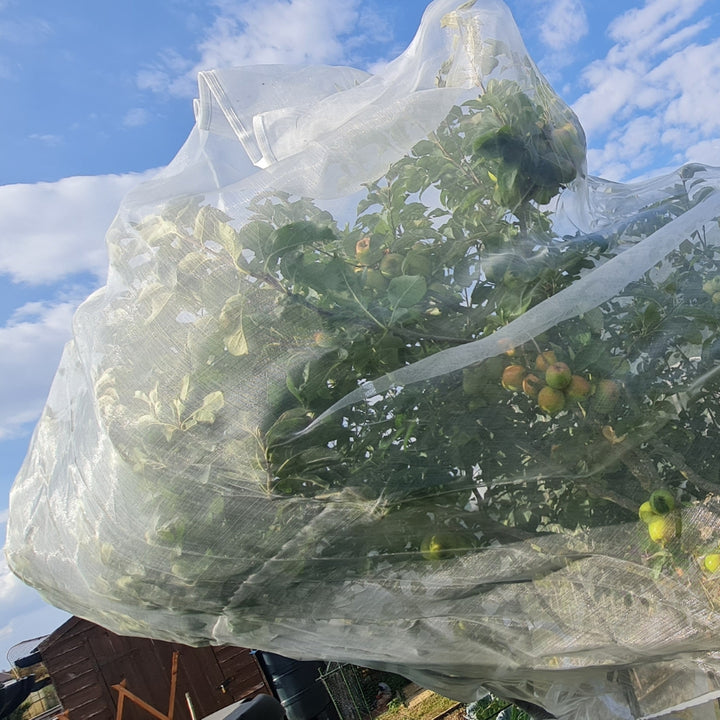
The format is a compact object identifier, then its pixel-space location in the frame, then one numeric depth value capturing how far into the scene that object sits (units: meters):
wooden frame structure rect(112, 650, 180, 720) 8.09
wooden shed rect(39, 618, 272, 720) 9.11
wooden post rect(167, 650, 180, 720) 8.52
